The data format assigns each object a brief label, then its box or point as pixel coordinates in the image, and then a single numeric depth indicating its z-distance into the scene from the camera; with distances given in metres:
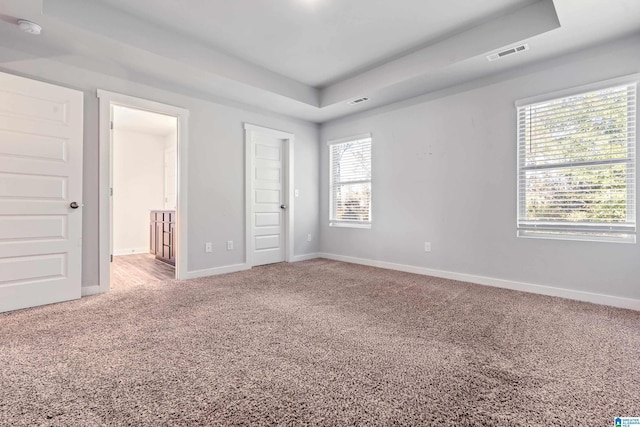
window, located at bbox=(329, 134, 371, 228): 4.96
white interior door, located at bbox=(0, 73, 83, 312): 2.69
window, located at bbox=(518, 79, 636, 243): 2.82
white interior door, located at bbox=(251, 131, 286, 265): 4.80
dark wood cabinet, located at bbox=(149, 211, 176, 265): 4.96
